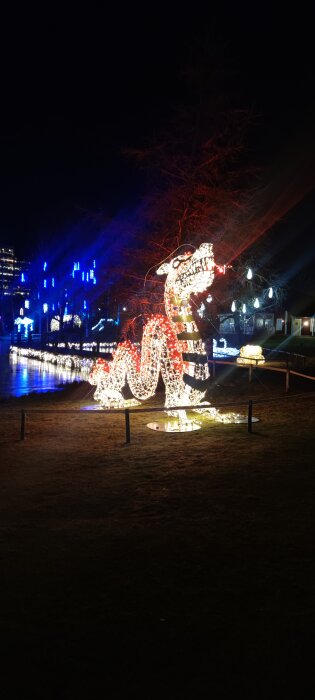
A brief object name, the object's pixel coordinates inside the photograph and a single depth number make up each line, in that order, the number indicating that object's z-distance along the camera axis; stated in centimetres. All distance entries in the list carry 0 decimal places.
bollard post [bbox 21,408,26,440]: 901
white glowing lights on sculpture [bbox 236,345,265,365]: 2264
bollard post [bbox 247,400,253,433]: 926
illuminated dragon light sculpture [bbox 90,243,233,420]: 929
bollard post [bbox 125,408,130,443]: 866
